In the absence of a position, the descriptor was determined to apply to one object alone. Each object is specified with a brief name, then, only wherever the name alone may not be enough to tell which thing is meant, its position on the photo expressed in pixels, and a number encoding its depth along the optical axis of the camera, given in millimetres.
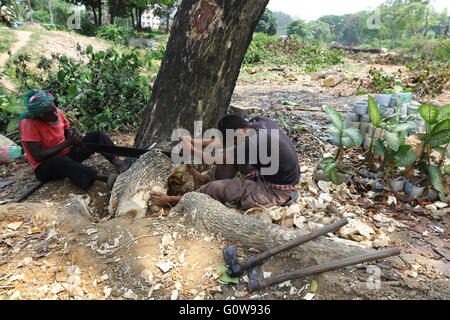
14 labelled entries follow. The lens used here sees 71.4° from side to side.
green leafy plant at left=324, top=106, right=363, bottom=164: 3219
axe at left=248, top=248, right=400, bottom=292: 1916
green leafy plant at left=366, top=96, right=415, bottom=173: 3088
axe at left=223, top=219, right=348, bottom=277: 2016
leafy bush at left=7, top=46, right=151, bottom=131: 4746
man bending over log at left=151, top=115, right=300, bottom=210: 2850
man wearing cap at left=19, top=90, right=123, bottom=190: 3092
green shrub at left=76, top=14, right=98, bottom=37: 19641
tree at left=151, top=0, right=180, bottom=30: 26234
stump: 2785
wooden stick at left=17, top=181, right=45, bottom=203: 3200
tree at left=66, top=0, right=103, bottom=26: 20344
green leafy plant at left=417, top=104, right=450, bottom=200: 2980
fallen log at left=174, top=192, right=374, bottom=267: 2059
